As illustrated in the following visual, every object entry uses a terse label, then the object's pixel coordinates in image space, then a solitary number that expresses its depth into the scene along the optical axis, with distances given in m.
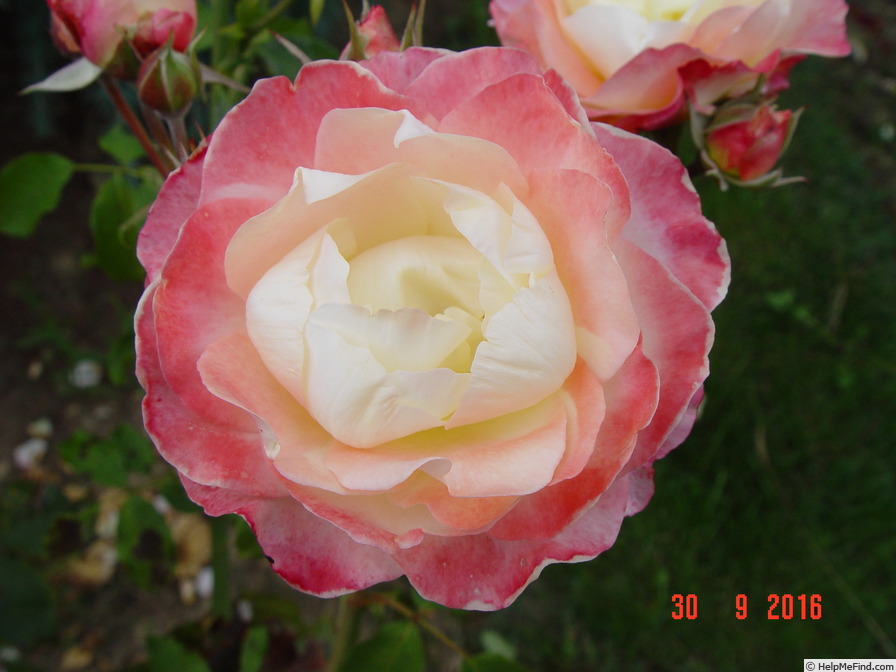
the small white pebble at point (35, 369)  0.49
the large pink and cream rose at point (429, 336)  0.12
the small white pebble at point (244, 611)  0.26
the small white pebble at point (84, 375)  0.49
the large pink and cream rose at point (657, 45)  0.15
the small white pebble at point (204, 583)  0.42
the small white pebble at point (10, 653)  0.38
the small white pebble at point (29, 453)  0.46
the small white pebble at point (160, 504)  0.44
